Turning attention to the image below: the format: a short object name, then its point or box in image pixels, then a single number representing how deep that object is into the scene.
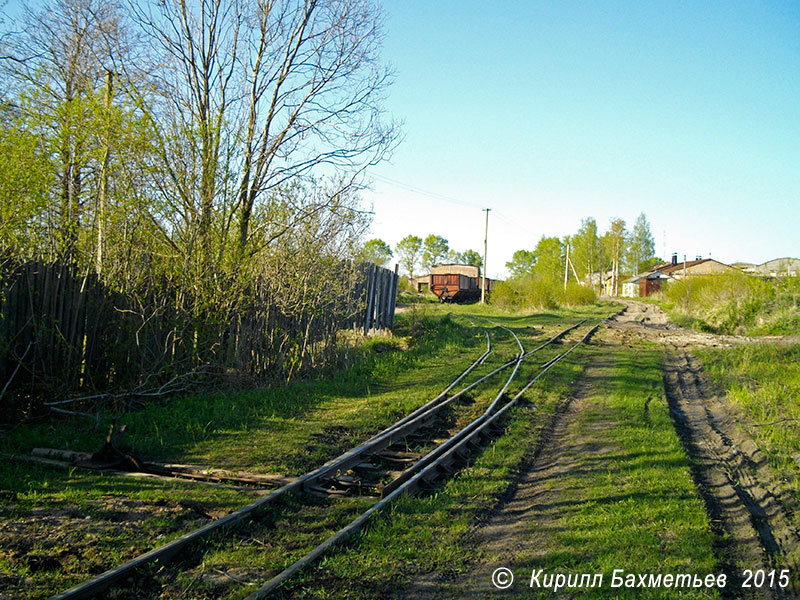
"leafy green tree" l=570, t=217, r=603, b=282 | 92.12
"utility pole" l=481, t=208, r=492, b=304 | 46.94
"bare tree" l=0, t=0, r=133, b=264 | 8.52
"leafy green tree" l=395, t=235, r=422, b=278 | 100.00
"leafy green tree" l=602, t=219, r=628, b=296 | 91.00
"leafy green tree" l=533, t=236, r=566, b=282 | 78.78
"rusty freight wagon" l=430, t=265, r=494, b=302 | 46.44
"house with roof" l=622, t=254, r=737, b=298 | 96.62
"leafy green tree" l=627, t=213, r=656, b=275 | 105.19
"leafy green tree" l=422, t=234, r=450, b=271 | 104.88
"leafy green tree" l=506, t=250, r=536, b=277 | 113.46
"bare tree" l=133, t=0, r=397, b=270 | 9.91
